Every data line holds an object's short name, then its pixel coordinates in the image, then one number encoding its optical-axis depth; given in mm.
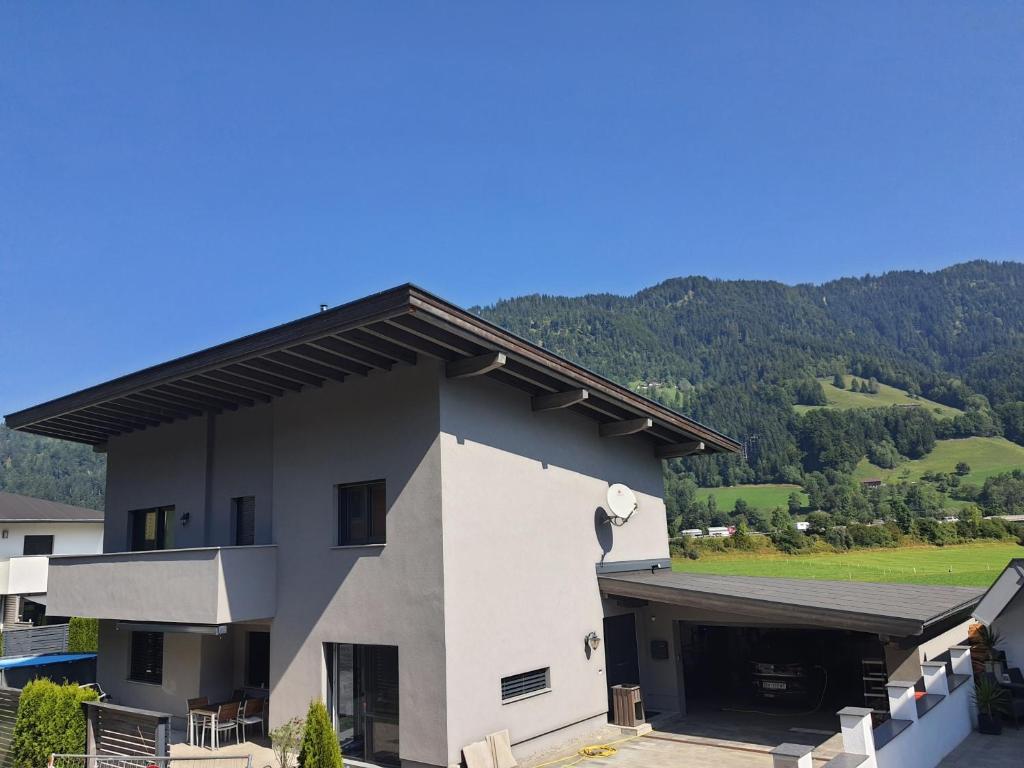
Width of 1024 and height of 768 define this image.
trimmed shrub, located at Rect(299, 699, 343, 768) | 10148
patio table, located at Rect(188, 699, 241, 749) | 13656
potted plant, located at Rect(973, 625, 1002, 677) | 13359
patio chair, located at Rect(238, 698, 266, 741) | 13602
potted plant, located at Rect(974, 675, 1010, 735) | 12078
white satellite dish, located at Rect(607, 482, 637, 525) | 14578
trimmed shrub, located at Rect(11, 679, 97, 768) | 12836
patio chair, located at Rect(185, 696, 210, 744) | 13852
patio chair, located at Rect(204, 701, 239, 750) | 13453
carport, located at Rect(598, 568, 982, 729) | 11812
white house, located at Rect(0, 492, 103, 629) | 31078
